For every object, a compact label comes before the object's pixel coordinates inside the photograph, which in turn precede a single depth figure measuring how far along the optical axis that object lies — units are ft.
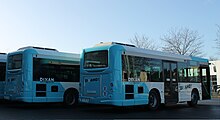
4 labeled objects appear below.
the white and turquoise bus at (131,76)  42.93
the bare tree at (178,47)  157.99
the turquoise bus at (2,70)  56.95
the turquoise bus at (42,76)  48.67
